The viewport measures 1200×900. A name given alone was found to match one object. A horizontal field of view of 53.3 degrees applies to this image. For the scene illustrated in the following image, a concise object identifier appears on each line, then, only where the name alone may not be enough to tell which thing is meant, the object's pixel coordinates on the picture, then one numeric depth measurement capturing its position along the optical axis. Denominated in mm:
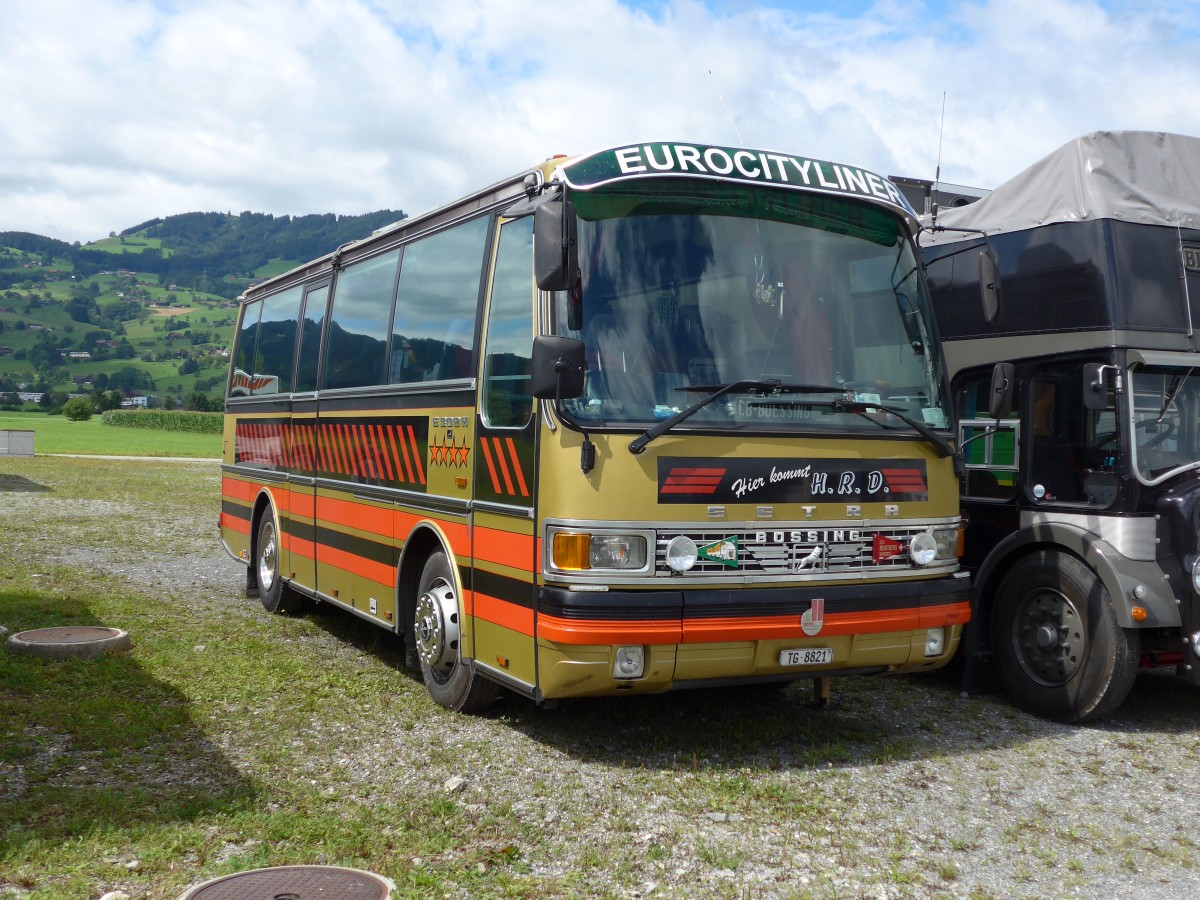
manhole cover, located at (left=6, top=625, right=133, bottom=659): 8391
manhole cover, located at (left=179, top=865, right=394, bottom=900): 4430
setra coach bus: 5871
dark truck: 7098
